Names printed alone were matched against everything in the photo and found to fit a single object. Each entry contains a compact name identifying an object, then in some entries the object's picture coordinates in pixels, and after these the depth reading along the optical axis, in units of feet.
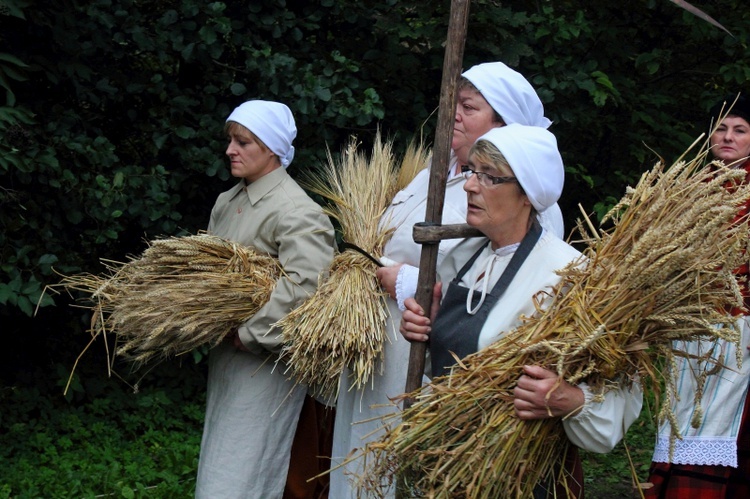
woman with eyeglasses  8.39
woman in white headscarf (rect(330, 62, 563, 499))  10.33
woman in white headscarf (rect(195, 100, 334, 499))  12.01
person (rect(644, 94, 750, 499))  11.82
